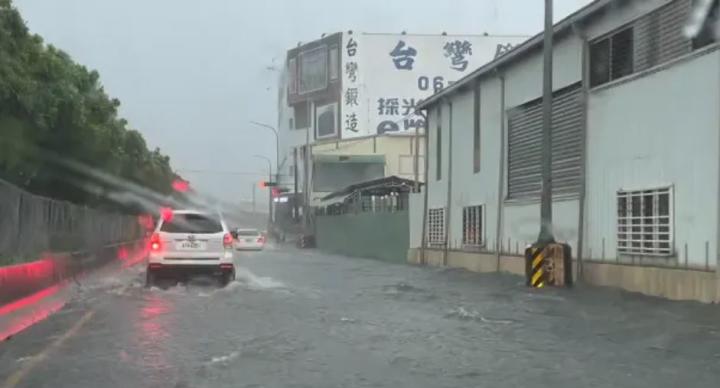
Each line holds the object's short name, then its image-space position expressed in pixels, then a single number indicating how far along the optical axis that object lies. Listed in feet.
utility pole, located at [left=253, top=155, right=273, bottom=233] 221.66
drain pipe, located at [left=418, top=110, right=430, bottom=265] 111.75
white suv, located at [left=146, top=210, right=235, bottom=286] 61.26
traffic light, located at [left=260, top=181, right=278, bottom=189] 208.92
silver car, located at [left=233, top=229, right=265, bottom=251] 160.76
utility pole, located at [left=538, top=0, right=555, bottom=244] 63.41
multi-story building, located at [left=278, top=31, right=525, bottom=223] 264.31
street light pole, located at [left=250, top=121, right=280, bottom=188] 250.96
